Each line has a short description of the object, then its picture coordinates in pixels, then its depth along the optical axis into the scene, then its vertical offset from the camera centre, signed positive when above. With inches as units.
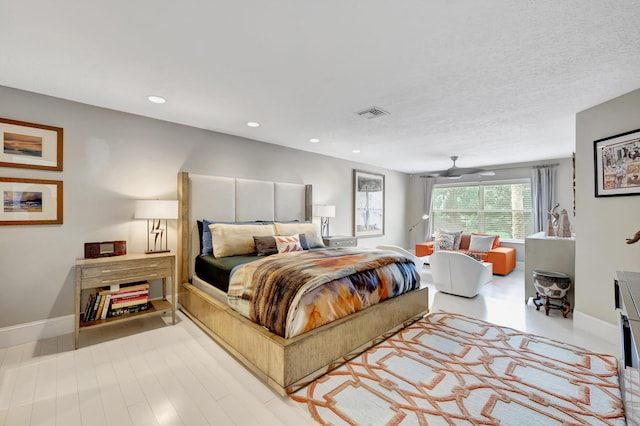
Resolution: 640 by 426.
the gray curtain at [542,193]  220.5 +16.6
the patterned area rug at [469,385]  67.8 -49.9
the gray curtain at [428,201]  289.3 +12.7
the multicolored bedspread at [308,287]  81.0 -25.2
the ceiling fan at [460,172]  184.1 +28.4
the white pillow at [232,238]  130.6 -12.6
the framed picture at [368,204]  242.7 +8.6
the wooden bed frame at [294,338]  76.8 -41.5
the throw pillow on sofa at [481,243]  227.9 -25.7
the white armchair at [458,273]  154.8 -35.1
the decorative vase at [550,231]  154.7 -10.1
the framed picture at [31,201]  101.0 +4.2
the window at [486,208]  242.4 +4.9
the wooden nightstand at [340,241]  186.5 -19.8
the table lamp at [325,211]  196.2 +1.4
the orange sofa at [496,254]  215.9 -34.0
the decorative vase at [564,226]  148.4 -7.0
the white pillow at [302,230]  153.6 -10.1
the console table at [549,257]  137.1 -23.1
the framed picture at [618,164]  101.3 +19.0
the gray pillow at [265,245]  133.0 -16.0
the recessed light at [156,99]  108.4 +45.8
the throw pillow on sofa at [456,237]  240.9 -21.2
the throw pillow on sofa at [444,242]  240.3 -25.7
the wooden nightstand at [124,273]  100.3 -24.2
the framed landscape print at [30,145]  100.8 +25.7
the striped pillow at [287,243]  134.9 -15.5
